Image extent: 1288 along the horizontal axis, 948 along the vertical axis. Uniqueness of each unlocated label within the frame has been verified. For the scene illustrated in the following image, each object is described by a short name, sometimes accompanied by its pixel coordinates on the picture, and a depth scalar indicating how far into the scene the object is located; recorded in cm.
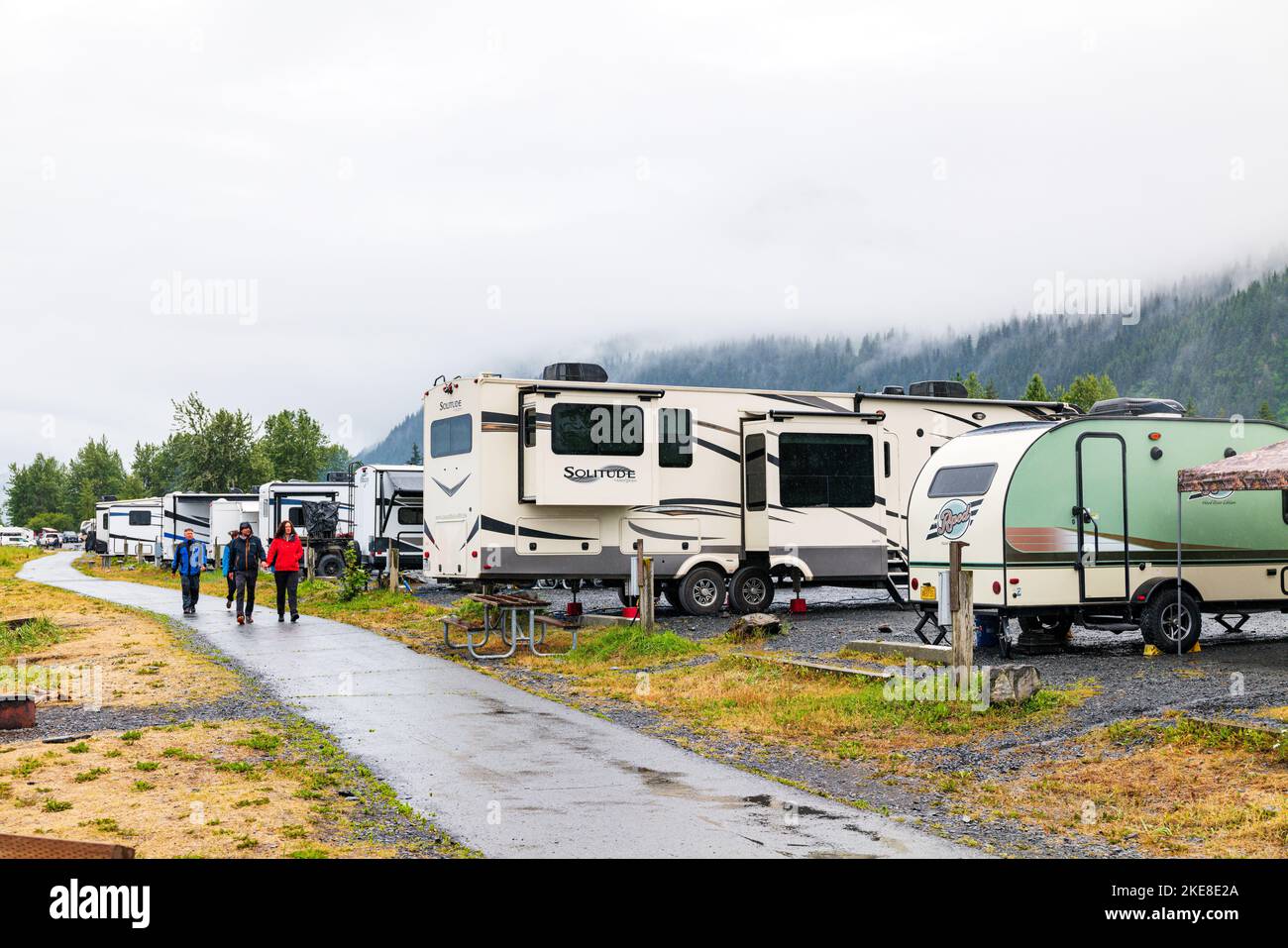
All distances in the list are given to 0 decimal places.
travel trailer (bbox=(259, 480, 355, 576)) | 3834
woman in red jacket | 2227
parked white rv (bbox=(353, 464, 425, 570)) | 3198
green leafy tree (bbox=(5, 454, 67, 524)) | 14588
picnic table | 1673
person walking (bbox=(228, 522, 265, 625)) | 2217
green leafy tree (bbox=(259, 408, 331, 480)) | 10044
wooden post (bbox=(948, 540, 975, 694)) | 1107
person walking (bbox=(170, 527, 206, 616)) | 2398
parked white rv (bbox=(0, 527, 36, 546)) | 10600
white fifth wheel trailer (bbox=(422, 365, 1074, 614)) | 1897
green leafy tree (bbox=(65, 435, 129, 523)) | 13662
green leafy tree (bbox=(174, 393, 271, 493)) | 7994
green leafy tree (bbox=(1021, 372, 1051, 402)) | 8686
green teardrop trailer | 1414
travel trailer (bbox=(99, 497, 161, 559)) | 5816
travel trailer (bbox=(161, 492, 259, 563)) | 5062
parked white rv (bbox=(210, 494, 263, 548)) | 4541
